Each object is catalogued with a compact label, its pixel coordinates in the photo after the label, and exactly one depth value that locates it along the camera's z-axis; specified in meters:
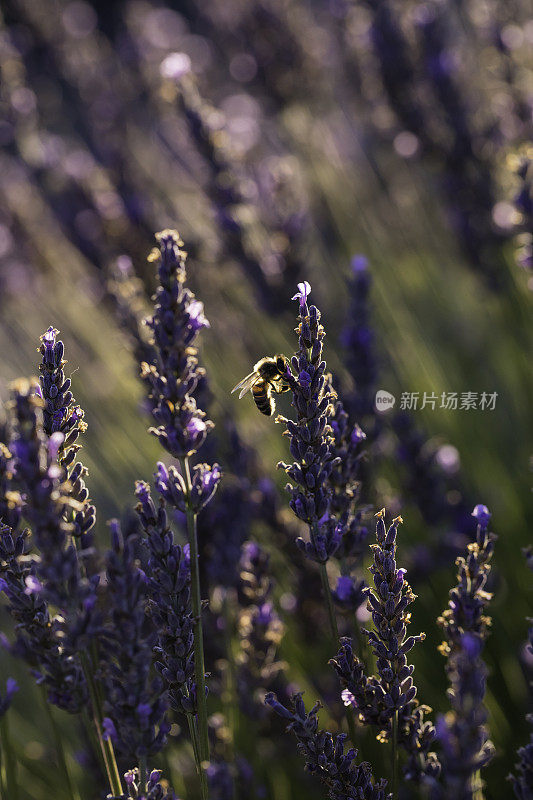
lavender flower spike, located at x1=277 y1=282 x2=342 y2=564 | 0.80
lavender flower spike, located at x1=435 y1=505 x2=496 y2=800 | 0.76
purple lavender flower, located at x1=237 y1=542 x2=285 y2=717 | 0.86
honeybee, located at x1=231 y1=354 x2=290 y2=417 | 0.87
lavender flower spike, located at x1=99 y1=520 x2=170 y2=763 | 0.77
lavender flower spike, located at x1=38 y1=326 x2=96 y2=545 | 0.80
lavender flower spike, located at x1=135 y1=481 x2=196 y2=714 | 0.80
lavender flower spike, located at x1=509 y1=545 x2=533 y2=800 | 0.78
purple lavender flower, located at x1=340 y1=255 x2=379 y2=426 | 0.93
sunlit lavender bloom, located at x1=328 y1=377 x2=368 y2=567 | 0.83
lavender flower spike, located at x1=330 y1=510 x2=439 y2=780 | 0.80
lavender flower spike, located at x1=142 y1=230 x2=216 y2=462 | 0.79
